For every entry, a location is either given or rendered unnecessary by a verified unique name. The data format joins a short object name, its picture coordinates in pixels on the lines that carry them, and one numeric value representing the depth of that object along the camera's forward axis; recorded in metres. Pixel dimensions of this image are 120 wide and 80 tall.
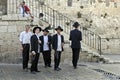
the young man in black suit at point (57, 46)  16.59
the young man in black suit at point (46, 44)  17.31
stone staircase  19.28
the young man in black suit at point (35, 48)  15.42
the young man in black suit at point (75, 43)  17.22
